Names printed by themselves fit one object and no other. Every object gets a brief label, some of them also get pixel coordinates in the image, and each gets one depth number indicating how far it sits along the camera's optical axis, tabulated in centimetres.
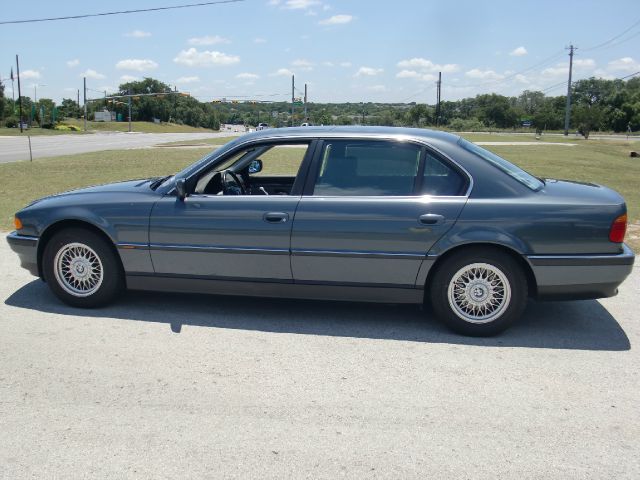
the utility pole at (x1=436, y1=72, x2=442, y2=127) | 6606
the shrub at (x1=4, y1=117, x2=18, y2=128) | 7944
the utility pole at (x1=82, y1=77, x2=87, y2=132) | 8525
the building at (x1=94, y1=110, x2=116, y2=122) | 11292
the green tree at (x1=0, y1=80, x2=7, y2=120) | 8138
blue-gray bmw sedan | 454
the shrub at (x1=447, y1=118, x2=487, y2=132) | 7785
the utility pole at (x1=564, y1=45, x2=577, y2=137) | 7300
